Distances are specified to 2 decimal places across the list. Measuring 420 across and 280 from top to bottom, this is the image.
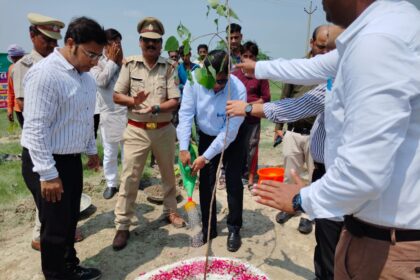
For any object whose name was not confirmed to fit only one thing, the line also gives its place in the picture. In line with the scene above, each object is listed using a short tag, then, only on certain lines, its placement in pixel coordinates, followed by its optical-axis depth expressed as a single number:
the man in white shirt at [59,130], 2.51
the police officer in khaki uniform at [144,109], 3.80
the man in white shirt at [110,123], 4.98
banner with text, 11.64
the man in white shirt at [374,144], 1.10
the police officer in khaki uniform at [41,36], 3.43
